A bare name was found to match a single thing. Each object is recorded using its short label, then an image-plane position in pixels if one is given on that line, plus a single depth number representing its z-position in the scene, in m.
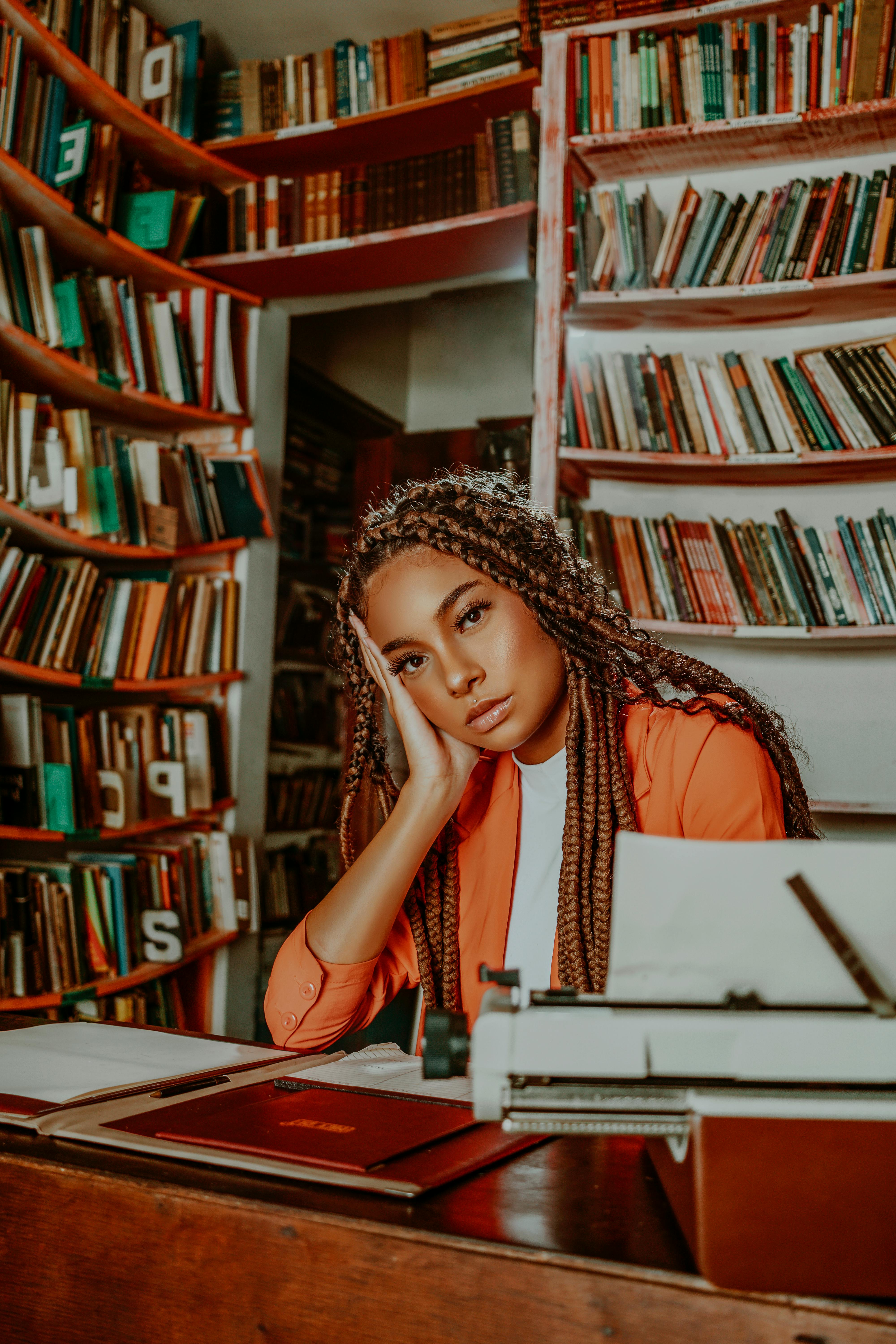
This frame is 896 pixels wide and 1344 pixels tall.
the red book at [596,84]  2.44
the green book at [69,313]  2.31
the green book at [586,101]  2.45
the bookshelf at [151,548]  2.27
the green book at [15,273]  2.19
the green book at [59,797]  2.22
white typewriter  0.53
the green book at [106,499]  2.38
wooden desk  0.53
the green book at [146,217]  2.67
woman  1.21
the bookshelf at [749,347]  2.33
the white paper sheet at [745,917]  0.56
